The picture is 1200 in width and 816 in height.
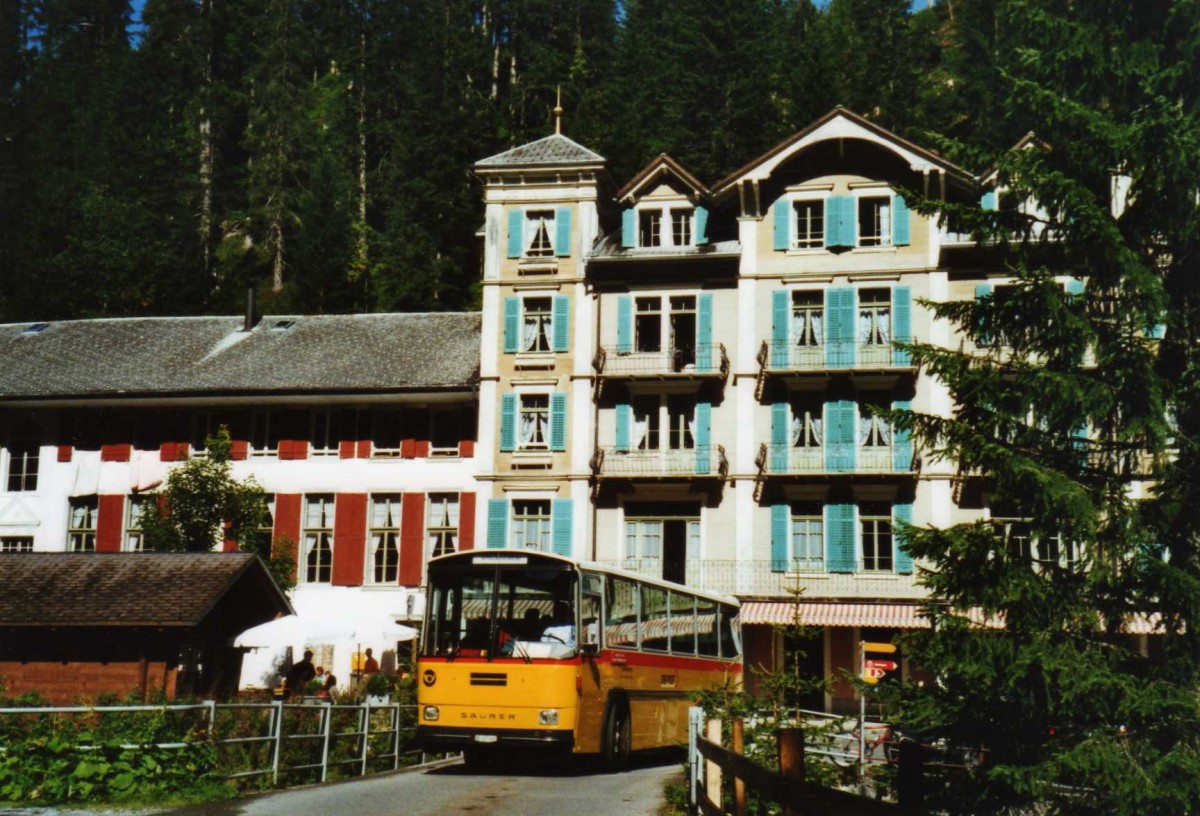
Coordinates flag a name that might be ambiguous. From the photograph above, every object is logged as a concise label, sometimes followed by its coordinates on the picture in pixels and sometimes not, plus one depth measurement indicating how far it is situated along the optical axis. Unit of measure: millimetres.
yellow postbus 18031
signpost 27828
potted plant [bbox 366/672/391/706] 26736
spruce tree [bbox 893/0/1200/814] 17047
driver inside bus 18312
